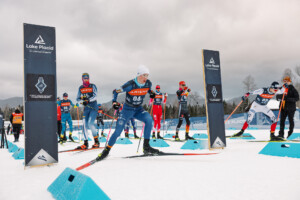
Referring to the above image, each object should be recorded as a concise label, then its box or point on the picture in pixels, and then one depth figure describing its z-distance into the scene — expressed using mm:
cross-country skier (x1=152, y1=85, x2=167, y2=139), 10117
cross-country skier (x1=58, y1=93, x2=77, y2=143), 10211
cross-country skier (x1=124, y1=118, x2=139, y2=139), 11398
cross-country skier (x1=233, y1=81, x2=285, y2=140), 7336
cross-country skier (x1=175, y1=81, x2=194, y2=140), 8992
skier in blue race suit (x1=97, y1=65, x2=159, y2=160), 4582
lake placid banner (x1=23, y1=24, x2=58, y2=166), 3977
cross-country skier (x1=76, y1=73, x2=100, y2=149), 6469
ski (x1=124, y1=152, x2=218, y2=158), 4417
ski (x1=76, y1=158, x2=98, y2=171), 3515
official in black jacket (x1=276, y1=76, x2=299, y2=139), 7492
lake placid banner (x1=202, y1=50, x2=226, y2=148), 5750
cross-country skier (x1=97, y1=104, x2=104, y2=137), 15664
